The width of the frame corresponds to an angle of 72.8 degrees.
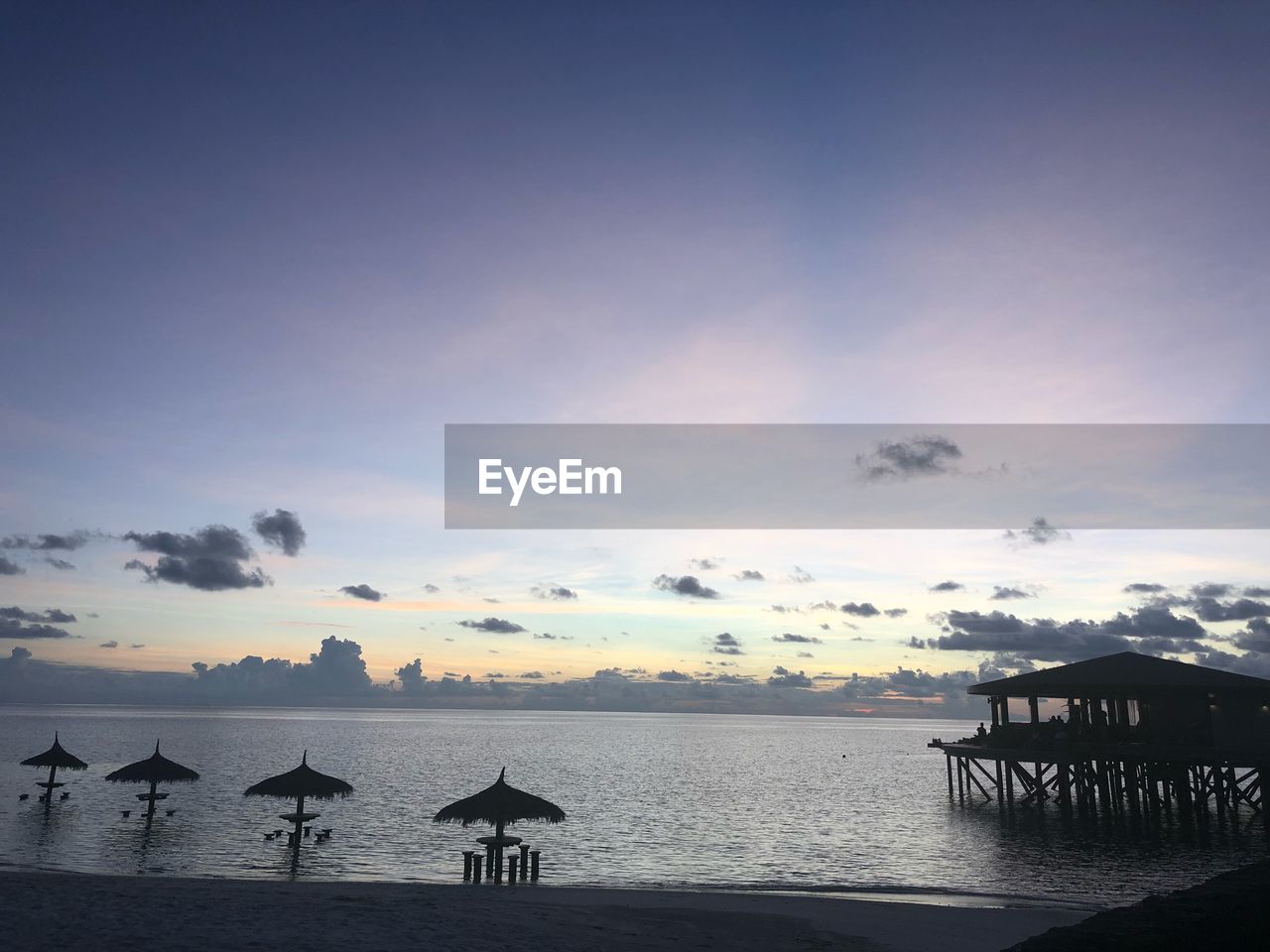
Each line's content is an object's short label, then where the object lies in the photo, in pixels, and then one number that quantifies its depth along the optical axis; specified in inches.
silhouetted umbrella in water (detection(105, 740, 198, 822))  1502.7
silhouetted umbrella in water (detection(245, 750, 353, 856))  1270.9
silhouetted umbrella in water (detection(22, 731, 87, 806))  1697.5
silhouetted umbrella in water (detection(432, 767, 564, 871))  1095.0
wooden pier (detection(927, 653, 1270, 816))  1547.7
